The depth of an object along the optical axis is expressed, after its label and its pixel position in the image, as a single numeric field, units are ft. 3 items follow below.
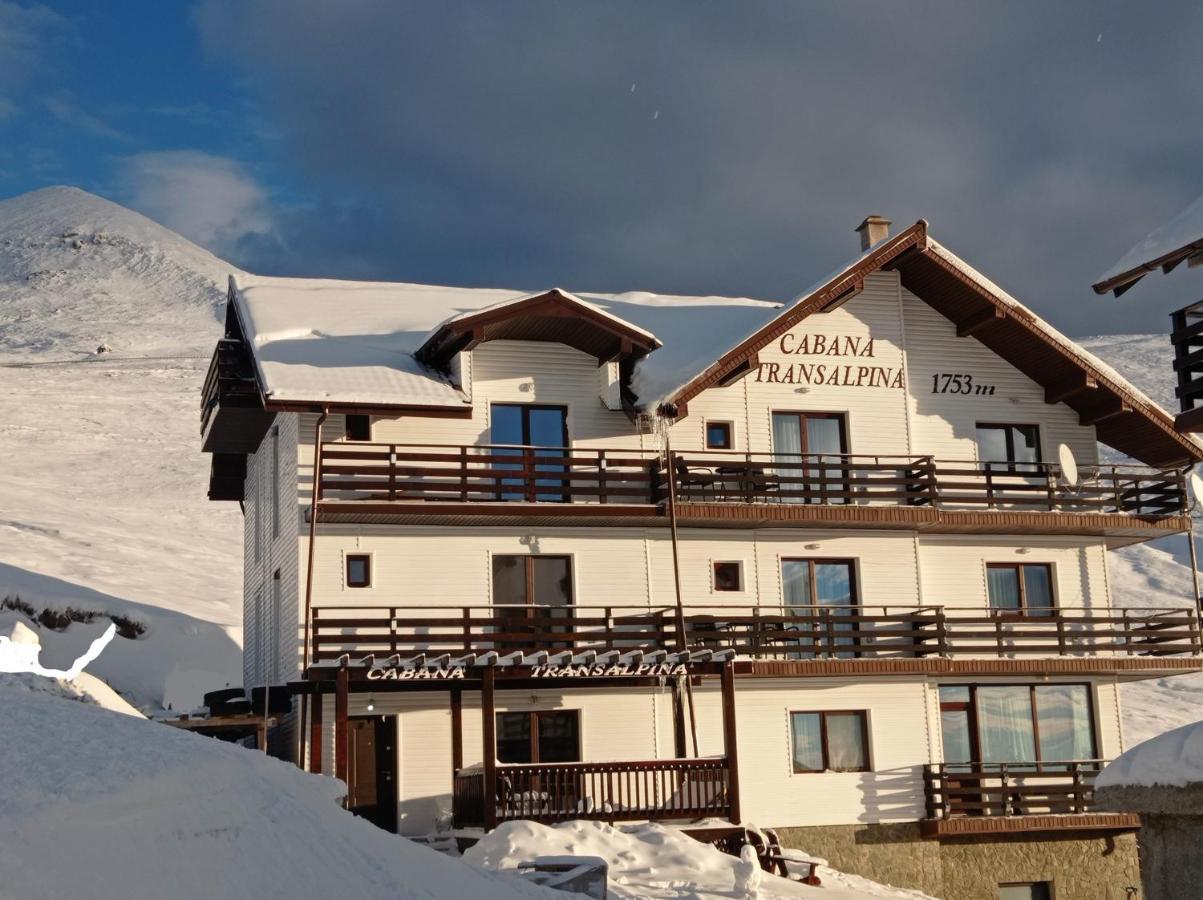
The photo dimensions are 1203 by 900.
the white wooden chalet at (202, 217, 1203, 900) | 86.69
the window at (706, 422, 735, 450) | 97.66
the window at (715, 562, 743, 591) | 95.04
